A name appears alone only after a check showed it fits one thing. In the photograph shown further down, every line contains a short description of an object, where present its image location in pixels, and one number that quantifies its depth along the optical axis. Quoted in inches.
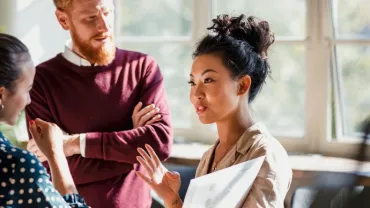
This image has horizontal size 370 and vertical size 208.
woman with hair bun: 92.8
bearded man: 105.2
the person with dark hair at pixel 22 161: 79.7
